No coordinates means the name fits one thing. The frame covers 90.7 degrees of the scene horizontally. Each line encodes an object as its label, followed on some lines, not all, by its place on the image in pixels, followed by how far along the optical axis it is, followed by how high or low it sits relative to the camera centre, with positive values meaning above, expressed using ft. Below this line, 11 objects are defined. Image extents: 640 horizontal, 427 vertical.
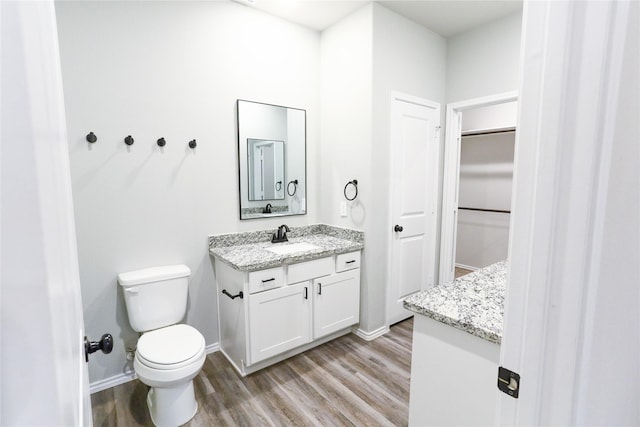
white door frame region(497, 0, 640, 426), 1.70 -0.12
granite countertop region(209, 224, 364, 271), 7.06 -1.79
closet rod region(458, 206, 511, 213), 13.64 -1.38
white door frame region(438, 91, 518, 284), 10.41 -0.28
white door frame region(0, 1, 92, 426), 0.82 -0.20
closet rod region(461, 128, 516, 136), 13.05 +2.00
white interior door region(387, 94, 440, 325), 9.30 -0.56
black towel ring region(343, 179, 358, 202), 8.92 -0.24
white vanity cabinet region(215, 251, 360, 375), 7.00 -3.13
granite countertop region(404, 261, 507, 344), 3.57 -1.62
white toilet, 5.43 -3.09
